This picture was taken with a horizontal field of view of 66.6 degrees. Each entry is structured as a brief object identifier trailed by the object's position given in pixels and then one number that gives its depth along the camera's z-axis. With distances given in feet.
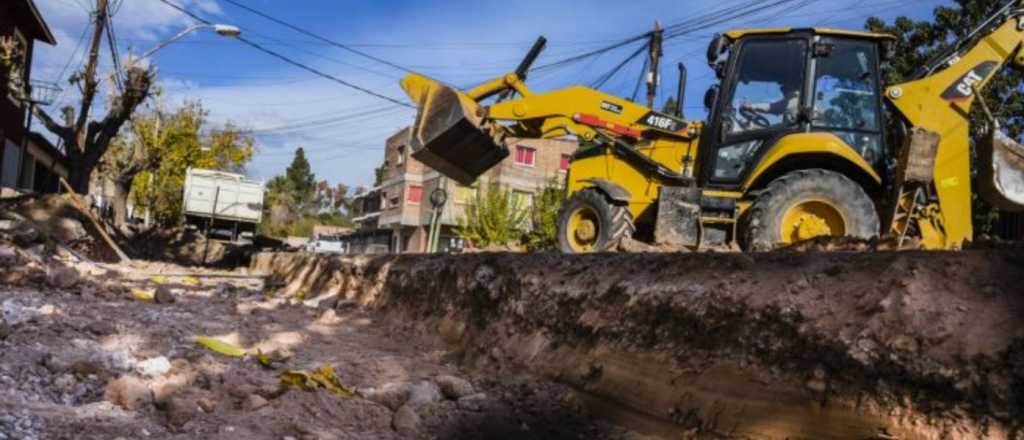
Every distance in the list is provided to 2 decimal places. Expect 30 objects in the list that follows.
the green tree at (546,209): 68.53
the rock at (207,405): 12.94
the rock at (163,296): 29.71
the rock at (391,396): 14.69
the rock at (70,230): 52.31
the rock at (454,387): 15.32
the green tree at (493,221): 86.74
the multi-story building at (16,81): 60.54
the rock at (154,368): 15.42
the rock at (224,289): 37.75
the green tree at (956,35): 52.64
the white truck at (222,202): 90.02
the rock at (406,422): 13.17
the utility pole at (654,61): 64.85
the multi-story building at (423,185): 125.80
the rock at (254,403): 13.26
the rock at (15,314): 19.06
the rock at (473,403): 14.58
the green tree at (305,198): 267.39
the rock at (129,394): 12.78
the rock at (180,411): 12.28
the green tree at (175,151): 111.75
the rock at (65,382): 13.58
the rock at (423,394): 14.64
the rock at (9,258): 31.90
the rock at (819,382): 9.93
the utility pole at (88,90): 62.75
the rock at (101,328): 19.49
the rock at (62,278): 29.60
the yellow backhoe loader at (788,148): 24.18
